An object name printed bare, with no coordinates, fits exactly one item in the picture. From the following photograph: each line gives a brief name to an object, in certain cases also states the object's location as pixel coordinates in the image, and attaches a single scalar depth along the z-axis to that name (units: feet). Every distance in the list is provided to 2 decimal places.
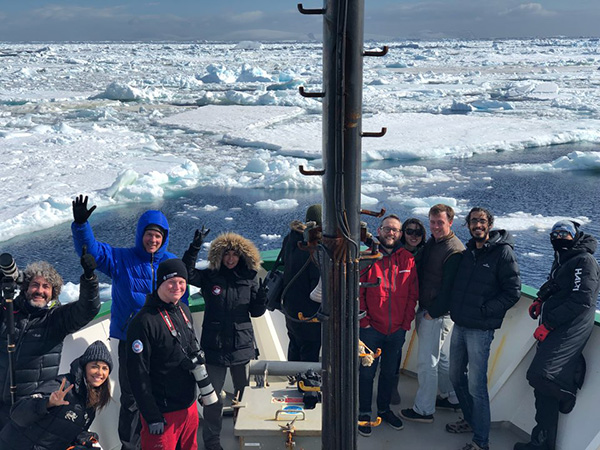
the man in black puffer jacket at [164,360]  8.59
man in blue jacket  10.22
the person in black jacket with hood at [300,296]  11.33
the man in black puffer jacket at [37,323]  8.89
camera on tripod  8.76
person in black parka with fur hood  10.57
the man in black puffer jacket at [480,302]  10.32
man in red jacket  10.92
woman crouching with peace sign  8.42
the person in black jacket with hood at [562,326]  9.86
